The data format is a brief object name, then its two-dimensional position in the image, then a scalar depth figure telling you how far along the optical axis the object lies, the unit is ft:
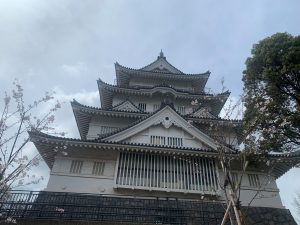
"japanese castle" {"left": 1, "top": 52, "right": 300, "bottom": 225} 39.34
